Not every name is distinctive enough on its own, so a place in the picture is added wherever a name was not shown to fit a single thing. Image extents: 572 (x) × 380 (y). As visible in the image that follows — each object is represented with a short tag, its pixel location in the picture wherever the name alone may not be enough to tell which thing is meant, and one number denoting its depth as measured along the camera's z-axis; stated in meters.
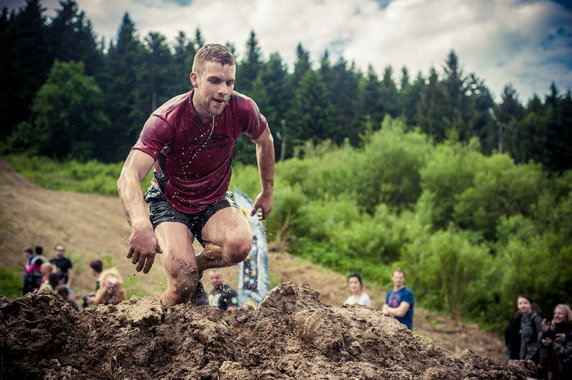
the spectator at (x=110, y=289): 6.82
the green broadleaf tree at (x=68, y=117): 43.53
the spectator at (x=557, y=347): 6.30
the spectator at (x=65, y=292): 7.57
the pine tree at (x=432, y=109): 58.22
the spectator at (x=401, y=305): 6.88
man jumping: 3.90
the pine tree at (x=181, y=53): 41.41
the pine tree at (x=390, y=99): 64.94
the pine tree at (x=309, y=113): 52.09
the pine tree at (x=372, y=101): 61.76
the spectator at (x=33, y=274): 9.05
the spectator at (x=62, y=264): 9.89
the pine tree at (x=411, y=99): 66.75
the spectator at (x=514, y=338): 7.99
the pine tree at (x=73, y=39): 55.12
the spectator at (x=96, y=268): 8.87
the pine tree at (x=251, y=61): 52.94
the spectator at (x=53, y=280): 7.59
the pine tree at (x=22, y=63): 47.81
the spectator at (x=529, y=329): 7.45
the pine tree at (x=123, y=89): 43.87
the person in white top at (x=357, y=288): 7.35
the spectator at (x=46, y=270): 7.85
